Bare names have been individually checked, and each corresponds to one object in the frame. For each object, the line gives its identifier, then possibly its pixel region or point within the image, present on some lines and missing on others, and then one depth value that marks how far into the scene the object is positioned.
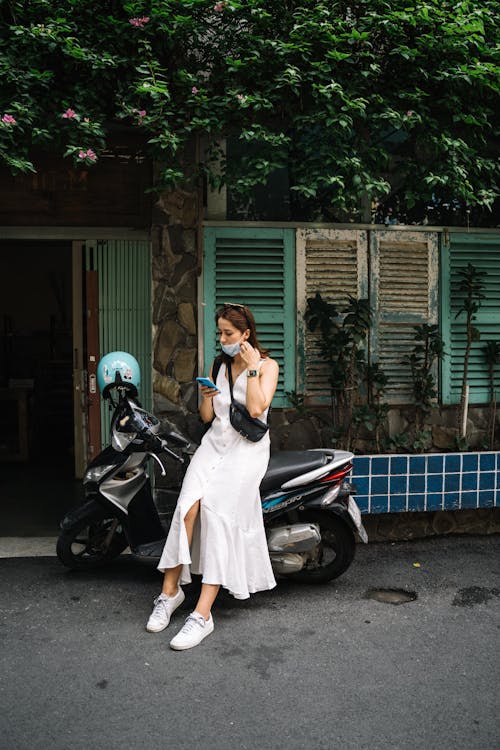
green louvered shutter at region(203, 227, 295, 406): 5.58
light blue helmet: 4.39
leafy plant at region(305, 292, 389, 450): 5.44
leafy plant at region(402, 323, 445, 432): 5.67
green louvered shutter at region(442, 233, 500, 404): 5.89
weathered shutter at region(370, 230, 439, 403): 5.82
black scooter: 4.23
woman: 3.87
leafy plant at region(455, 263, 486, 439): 5.72
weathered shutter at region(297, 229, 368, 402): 5.70
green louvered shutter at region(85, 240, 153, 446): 5.93
